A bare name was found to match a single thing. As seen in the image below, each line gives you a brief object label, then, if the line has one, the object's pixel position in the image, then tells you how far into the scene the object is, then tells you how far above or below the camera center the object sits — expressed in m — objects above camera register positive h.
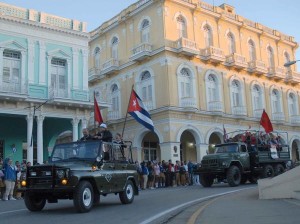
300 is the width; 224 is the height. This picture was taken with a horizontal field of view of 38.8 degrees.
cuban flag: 19.19 +2.77
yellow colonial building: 33.34 +8.36
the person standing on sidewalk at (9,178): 18.27 -0.05
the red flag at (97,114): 20.88 +2.92
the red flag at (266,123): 29.26 +3.00
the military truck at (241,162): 21.70 +0.29
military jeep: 10.91 -0.06
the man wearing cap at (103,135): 12.89 +1.16
